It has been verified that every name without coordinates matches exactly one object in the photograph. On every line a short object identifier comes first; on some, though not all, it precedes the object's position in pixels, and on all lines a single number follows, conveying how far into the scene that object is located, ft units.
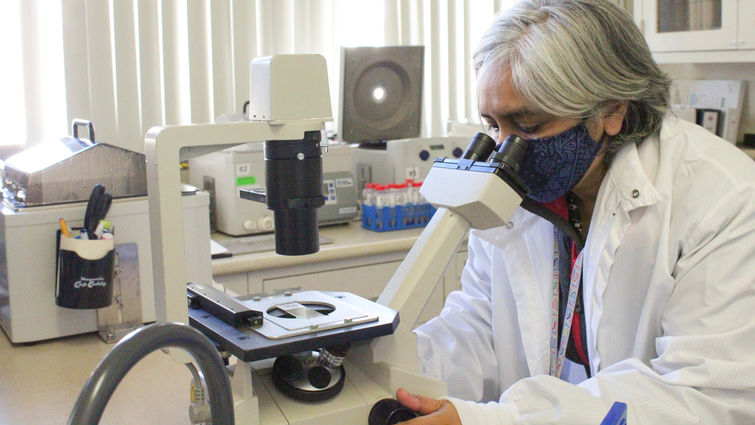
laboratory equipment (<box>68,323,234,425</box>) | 1.88
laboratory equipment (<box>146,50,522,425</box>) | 2.93
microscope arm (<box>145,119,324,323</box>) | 2.91
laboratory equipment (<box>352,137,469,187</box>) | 8.98
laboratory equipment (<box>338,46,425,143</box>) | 9.23
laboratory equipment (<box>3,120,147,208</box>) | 5.21
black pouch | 4.95
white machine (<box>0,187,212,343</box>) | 5.01
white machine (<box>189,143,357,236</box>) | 8.00
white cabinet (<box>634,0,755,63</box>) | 10.59
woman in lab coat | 3.42
